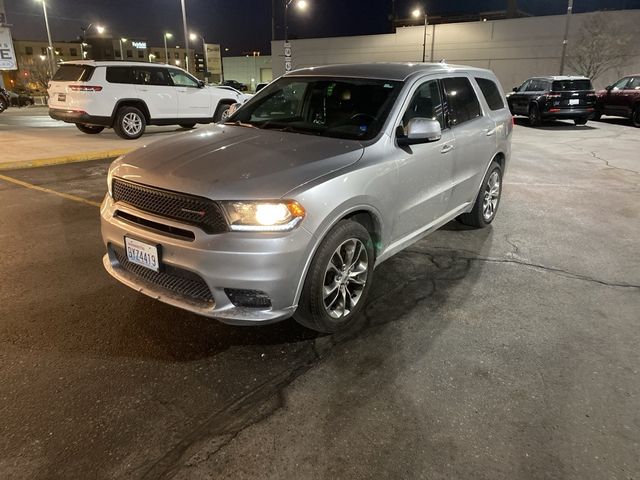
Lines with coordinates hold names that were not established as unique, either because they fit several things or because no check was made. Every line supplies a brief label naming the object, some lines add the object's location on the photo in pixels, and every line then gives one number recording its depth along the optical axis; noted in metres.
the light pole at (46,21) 42.03
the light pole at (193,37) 54.70
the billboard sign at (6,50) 20.88
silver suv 2.87
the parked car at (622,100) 17.86
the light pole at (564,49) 31.31
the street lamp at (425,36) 44.47
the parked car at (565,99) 17.33
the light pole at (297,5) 27.03
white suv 12.05
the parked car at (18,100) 33.59
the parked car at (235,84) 52.69
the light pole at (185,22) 29.15
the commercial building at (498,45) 37.12
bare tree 36.06
